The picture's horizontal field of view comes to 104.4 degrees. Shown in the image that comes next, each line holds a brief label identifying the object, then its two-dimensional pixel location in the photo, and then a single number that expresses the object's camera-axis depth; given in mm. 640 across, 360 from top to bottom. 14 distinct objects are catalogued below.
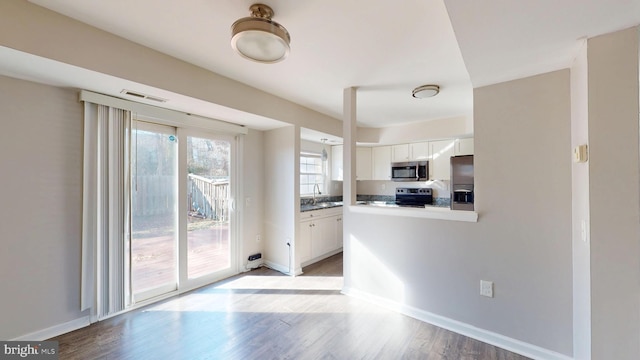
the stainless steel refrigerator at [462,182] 3947
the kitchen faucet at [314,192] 4938
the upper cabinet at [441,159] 4387
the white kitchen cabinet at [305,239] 3818
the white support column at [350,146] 2916
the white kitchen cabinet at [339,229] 4621
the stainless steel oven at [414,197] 4988
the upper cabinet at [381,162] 5168
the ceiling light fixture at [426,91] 2816
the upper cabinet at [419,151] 4664
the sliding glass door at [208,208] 3113
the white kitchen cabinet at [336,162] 5262
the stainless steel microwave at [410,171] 4625
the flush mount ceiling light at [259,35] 1523
